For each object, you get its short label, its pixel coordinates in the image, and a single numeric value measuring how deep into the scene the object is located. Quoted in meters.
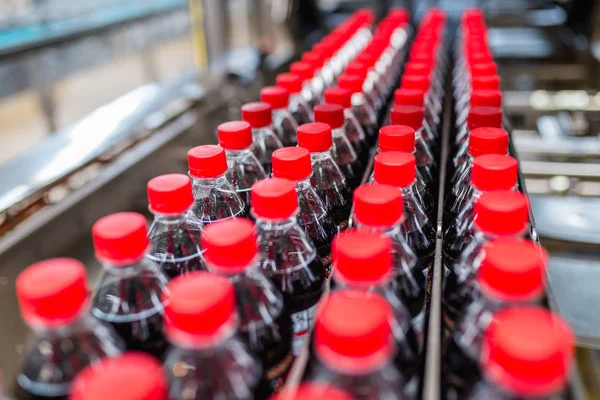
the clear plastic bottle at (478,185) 0.64
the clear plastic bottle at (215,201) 0.81
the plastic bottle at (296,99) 1.16
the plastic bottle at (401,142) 0.80
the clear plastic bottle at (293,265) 0.62
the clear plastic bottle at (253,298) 0.51
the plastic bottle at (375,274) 0.47
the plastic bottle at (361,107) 1.14
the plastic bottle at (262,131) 0.98
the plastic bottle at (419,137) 0.93
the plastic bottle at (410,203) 0.67
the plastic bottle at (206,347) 0.41
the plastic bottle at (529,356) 0.37
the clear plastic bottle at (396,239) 0.57
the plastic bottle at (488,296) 0.44
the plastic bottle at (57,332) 0.43
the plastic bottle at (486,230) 0.54
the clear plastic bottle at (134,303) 0.59
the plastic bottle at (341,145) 0.95
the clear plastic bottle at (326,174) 0.82
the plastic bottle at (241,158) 0.84
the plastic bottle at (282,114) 1.07
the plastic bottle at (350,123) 1.05
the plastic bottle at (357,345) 0.38
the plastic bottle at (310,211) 0.71
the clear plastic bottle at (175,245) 0.70
